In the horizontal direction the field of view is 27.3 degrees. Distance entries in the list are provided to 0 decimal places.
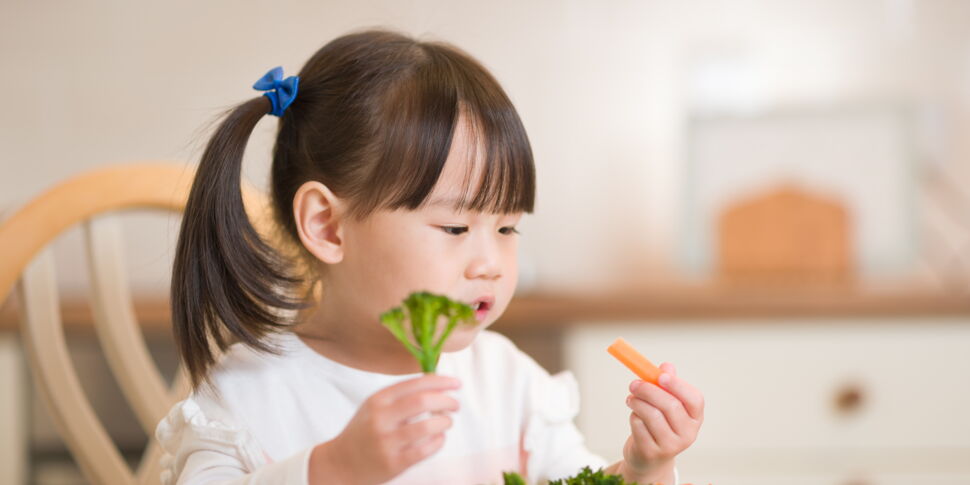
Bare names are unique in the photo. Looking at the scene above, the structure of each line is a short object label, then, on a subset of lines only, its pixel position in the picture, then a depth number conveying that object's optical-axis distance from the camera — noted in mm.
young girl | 1584
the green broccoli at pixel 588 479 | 1204
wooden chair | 1690
